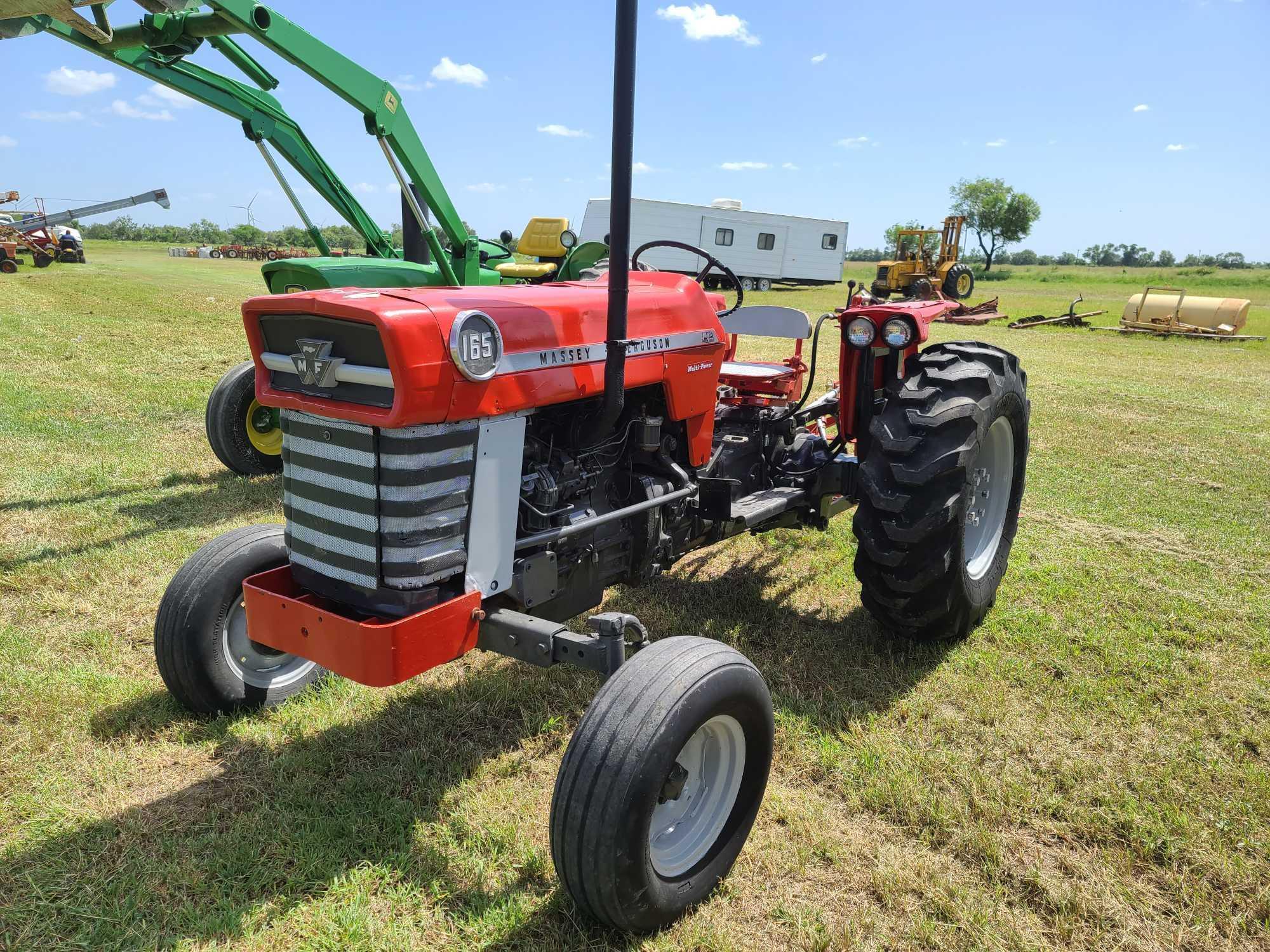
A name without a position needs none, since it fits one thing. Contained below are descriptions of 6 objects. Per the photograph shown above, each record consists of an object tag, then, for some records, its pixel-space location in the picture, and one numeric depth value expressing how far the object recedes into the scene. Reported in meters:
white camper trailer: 24.25
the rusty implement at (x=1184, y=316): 15.82
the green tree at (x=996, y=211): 58.62
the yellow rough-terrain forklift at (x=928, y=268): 24.14
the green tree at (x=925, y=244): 25.17
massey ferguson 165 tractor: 2.05
